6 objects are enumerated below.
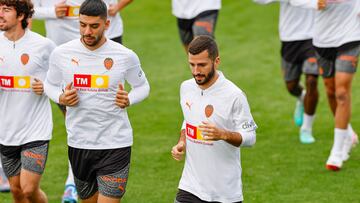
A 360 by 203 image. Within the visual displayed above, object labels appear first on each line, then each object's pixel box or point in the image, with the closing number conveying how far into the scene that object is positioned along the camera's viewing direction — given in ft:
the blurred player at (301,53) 86.12
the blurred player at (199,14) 86.33
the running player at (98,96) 57.21
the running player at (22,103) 61.87
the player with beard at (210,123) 53.52
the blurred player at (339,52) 76.48
